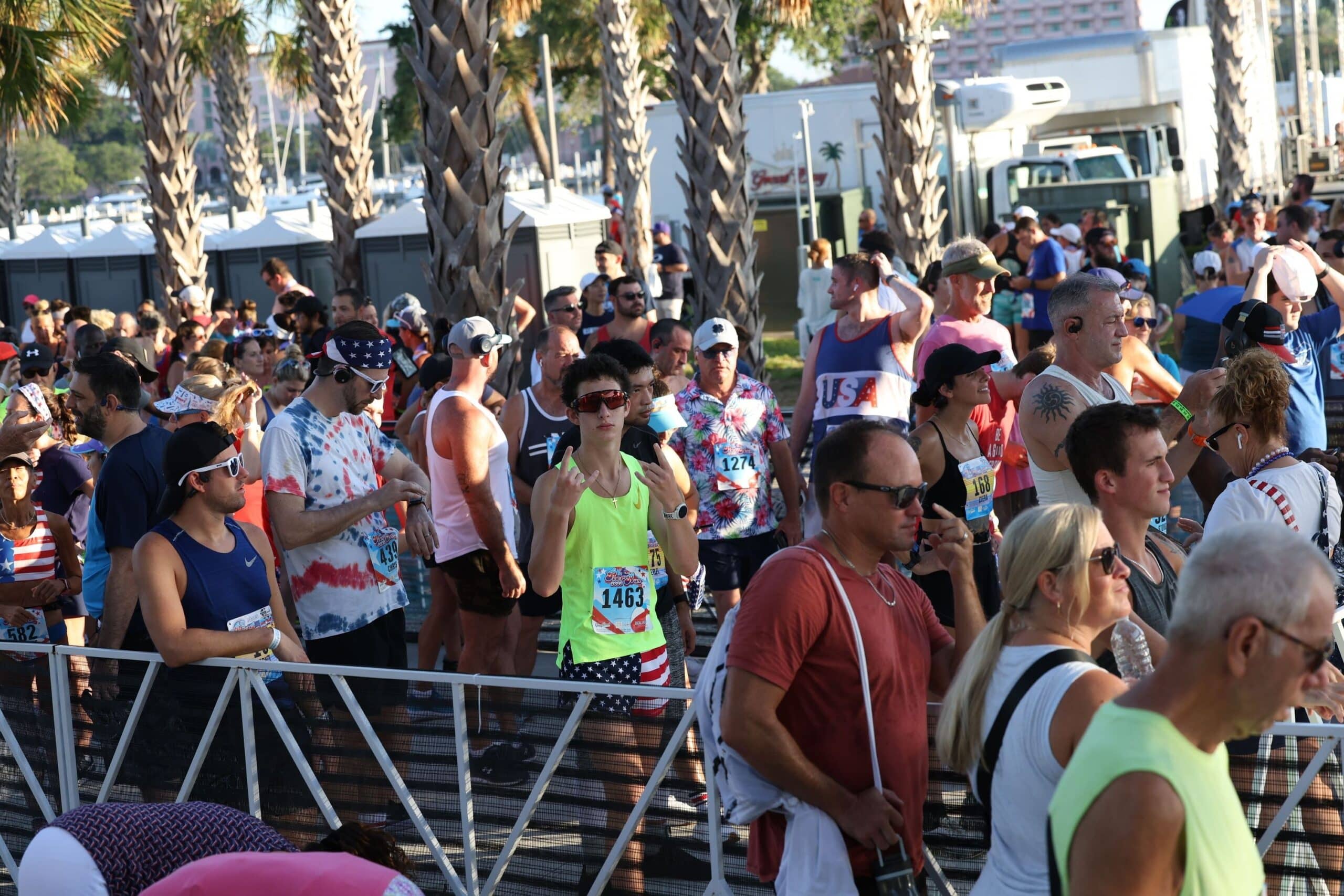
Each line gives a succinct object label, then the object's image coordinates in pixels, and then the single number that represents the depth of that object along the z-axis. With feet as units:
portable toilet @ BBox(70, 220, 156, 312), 145.59
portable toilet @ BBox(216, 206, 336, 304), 135.03
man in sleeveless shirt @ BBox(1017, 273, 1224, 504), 33.17
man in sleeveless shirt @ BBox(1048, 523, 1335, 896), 13.62
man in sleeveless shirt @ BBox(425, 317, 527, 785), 40.14
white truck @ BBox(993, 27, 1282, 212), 154.30
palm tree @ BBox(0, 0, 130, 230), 75.82
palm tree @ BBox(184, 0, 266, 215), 177.99
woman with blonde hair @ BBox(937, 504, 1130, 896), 17.87
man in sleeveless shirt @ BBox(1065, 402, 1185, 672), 25.03
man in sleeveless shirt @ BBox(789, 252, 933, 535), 47.39
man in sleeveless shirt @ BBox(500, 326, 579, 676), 41.96
